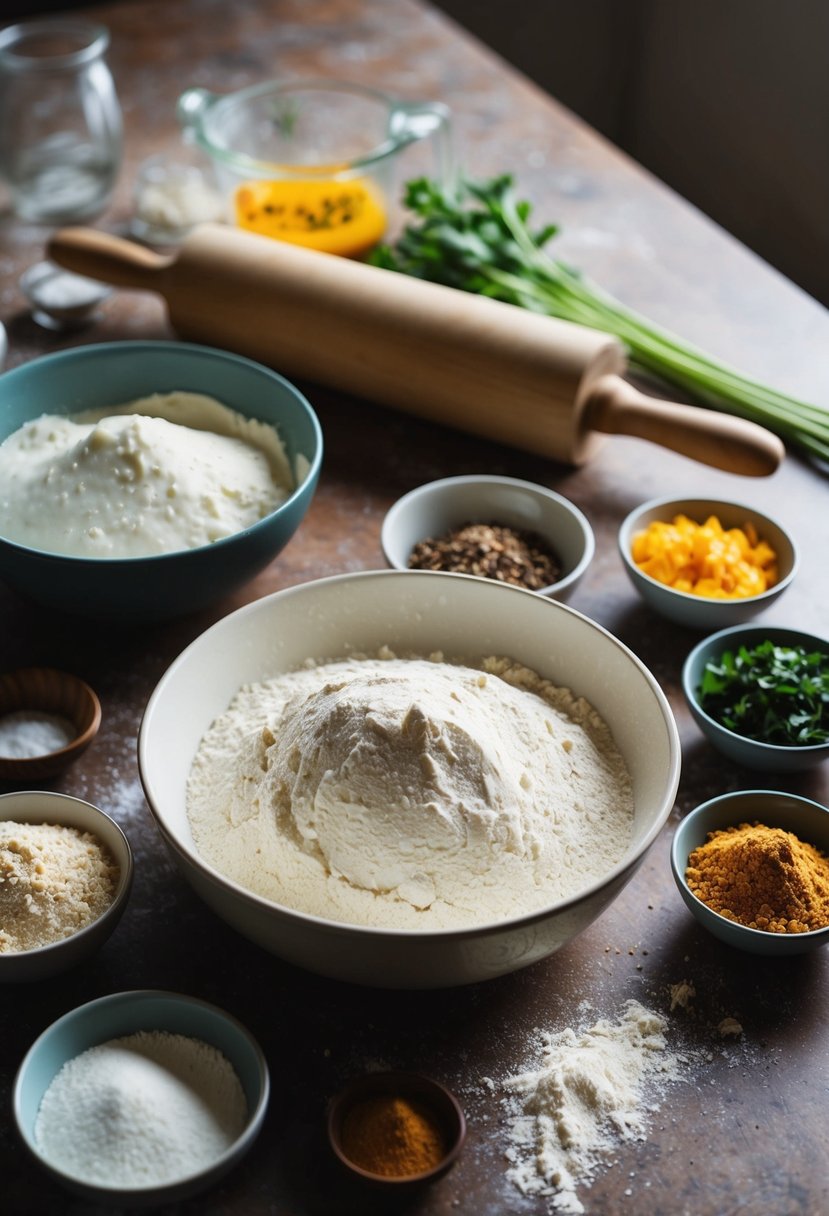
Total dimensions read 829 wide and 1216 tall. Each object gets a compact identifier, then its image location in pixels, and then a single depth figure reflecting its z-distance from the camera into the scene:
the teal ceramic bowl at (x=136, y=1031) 0.79
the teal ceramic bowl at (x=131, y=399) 1.19
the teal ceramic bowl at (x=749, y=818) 1.05
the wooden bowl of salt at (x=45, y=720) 1.15
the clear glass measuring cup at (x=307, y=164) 1.83
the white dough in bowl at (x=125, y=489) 1.24
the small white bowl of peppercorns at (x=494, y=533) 1.35
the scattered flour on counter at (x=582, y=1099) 0.86
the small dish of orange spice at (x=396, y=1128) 0.83
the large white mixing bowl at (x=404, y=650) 0.86
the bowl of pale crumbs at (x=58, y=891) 0.94
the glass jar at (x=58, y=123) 1.95
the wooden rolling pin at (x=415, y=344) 1.51
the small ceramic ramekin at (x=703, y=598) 1.29
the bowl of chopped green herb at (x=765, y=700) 1.15
